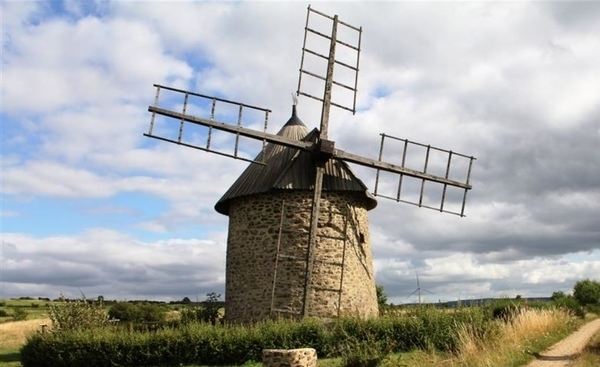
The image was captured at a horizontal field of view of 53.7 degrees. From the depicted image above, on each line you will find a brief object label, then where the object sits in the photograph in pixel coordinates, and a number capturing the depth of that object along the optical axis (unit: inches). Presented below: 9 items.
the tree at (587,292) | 1176.2
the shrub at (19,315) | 1378.9
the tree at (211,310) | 755.4
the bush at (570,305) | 929.5
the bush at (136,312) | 1143.6
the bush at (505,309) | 684.7
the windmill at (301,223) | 652.1
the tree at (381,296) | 1035.3
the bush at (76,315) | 668.1
